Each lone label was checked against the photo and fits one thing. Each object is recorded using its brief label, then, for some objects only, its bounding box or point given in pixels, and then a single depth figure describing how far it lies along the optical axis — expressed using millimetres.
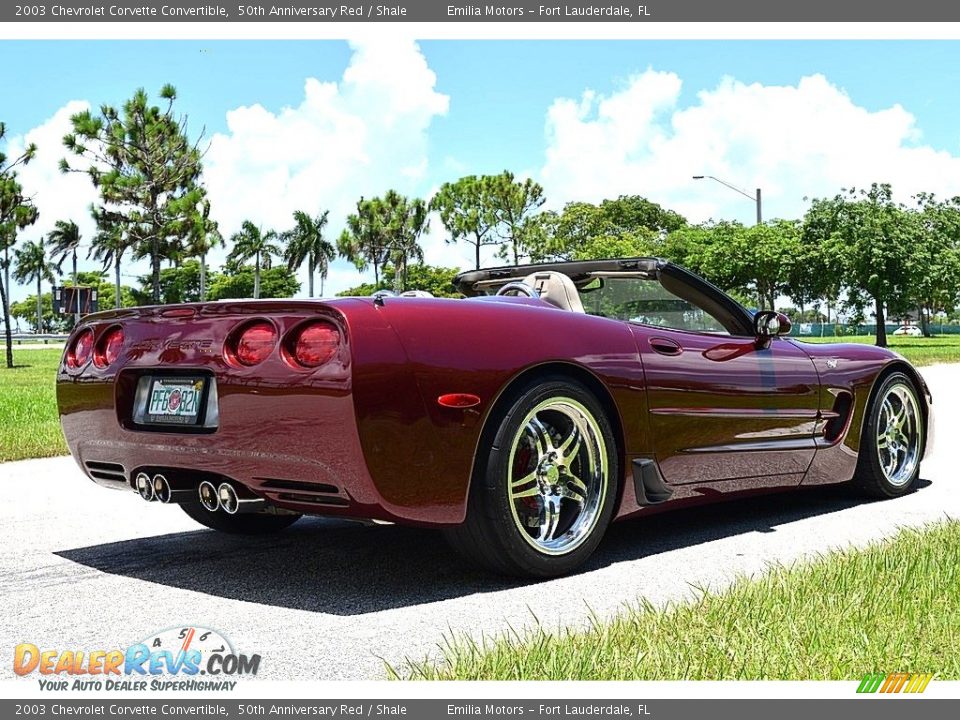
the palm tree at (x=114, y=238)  33656
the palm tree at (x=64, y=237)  82312
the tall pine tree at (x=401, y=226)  64250
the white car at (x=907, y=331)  107762
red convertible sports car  3609
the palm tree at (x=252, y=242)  64500
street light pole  30000
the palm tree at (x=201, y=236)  31498
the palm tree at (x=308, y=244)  63969
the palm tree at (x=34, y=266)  83625
